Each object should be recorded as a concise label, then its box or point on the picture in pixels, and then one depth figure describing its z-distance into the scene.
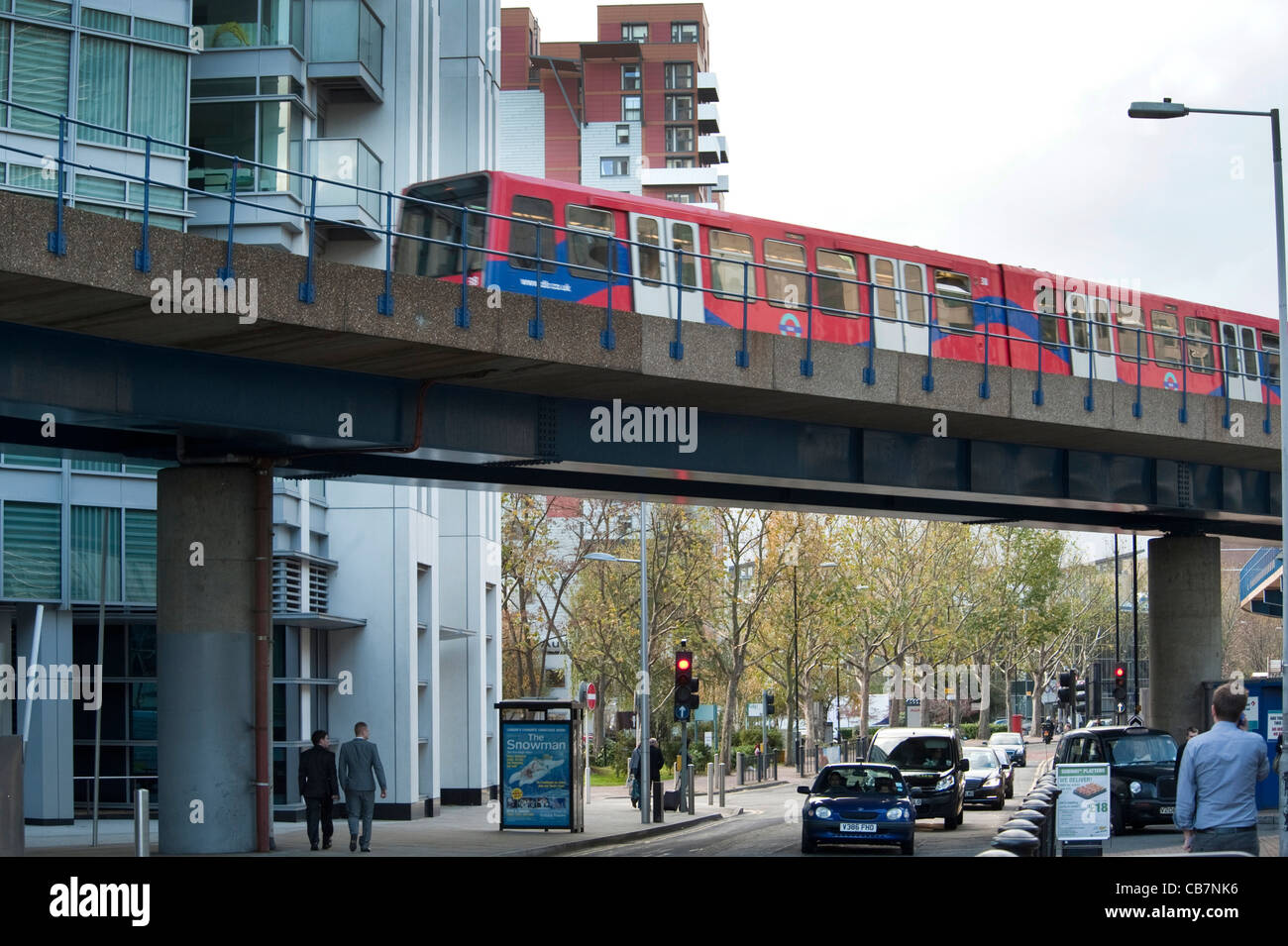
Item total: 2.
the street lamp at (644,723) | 29.38
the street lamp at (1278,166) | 22.62
